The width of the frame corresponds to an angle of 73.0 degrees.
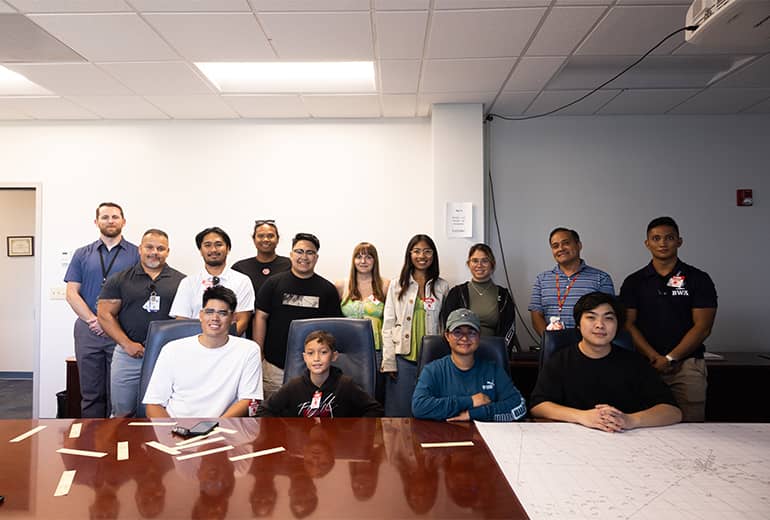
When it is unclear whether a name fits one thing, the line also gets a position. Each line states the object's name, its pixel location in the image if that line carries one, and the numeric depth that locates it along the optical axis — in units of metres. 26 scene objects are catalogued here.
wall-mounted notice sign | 4.10
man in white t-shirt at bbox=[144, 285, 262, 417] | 2.34
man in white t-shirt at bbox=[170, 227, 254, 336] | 3.11
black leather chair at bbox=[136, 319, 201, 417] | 2.41
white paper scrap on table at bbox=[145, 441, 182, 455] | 1.65
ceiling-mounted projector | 1.57
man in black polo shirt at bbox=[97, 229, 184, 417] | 3.18
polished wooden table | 1.28
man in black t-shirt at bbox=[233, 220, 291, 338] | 3.71
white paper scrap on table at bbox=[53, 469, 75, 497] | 1.36
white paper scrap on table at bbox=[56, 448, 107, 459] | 1.62
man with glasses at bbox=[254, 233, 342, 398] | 3.17
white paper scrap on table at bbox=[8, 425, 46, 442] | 1.78
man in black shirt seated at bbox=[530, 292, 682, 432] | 2.09
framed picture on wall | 6.25
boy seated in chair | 2.24
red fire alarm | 4.37
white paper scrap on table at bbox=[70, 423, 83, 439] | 1.80
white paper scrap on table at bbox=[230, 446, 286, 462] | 1.60
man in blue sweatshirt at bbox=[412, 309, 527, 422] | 2.00
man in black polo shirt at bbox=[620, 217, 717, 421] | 2.95
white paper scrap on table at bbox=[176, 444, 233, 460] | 1.61
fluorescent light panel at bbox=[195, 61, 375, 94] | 3.58
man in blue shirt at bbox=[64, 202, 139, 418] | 3.60
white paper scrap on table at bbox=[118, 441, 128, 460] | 1.60
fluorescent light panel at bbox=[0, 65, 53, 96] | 3.70
